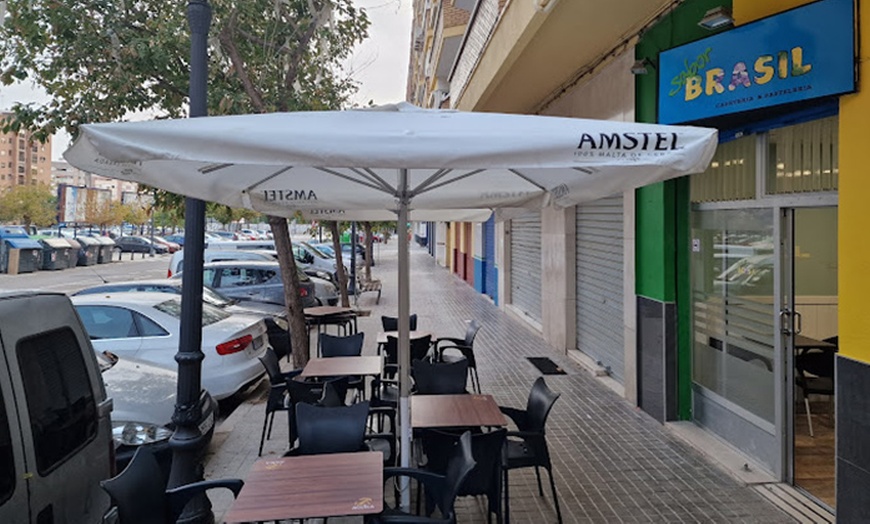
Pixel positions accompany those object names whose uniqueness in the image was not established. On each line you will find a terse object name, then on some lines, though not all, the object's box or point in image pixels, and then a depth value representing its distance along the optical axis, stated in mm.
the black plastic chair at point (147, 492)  2699
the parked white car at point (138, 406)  4469
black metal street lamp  3783
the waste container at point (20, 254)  27594
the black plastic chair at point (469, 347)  7461
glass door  4746
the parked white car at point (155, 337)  6734
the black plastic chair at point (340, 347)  6797
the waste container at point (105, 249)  36875
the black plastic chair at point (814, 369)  5734
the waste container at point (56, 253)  29750
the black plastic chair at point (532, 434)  4078
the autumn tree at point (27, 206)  51250
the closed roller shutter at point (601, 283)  8070
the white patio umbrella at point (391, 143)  2555
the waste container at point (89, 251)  34438
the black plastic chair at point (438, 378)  5340
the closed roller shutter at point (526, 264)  13180
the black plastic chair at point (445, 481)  2924
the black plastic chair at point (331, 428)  3904
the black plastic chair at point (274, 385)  5645
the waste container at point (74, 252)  32125
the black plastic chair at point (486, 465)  3600
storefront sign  3770
